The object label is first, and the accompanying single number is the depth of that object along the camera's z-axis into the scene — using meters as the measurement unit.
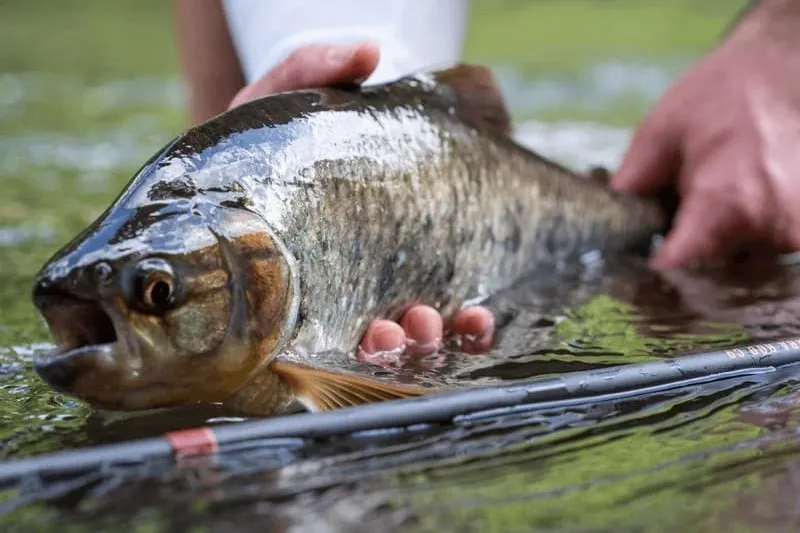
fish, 0.75
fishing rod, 0.71
